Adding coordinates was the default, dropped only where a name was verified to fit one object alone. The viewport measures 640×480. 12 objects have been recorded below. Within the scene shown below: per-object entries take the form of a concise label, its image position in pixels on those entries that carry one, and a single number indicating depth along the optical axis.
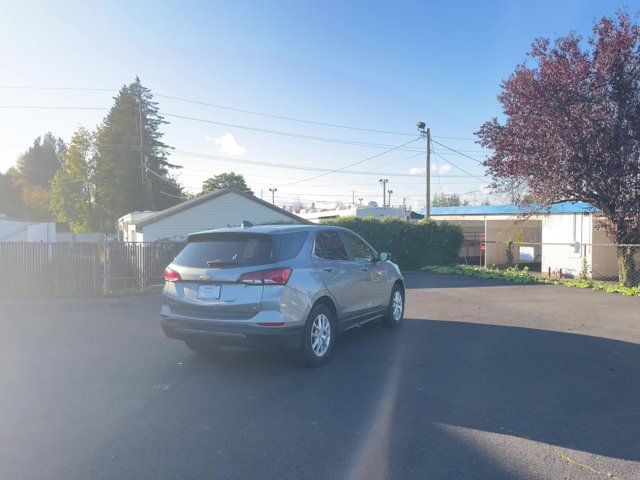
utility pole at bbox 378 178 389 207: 86.92
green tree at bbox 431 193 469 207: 93.75
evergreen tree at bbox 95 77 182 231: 50.97
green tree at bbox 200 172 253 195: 60.69
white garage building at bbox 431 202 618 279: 22.58
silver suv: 5.79
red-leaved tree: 14.33
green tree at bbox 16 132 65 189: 87.88
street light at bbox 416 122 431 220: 26.05
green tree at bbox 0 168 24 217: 75.31
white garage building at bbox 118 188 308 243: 22.58
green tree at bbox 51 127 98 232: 54.75
